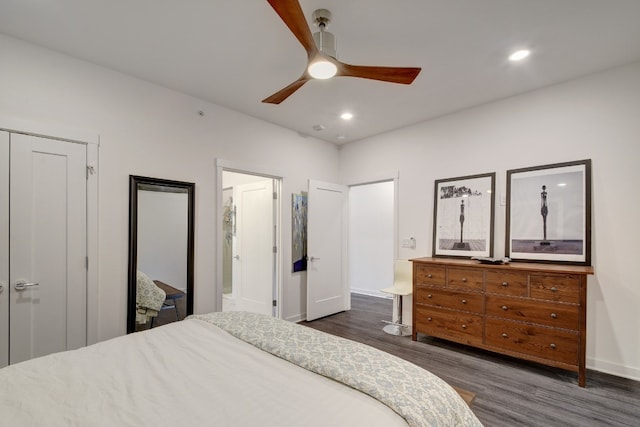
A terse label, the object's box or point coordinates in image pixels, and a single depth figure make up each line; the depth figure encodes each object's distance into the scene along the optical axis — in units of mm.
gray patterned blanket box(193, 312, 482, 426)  1146
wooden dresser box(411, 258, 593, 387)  2559
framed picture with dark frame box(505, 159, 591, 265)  2859
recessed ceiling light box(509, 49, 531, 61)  2464
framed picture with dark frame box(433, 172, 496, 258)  3436
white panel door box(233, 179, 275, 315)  4316
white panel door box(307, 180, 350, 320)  4355
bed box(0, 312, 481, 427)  1064
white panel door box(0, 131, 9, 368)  2195
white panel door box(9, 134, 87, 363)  2262
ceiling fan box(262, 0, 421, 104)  1703
